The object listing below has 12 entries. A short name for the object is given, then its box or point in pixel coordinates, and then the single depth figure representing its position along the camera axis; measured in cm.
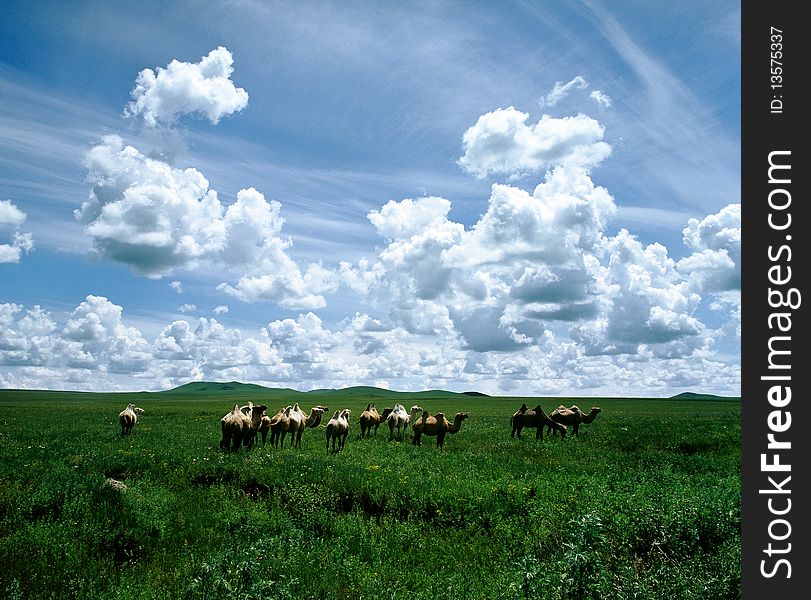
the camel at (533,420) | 2836
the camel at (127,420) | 2972
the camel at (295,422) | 2555
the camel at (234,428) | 2252
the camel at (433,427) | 2562
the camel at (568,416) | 3058
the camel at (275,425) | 2531
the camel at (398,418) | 2923
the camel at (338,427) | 2336
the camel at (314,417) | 3588
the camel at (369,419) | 3066
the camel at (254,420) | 2389
